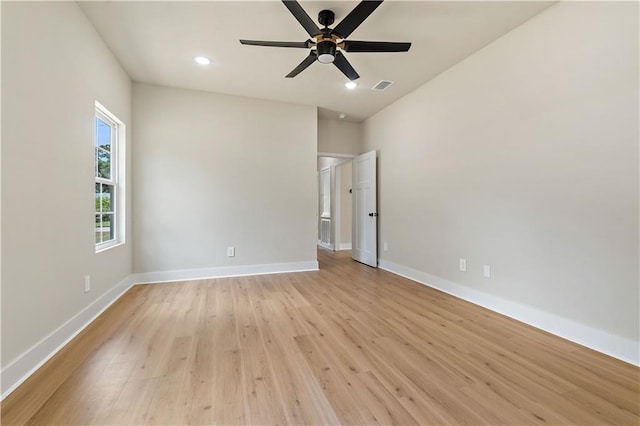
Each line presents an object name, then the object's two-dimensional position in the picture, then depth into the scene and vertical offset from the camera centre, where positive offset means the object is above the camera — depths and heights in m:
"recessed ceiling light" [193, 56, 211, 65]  3.05 +1.71
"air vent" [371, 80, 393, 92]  3.63 +1.71
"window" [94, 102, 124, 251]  2.87 +0.38
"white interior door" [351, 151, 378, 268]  4.76 +0.03
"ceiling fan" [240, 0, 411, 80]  2.04 +1.39
